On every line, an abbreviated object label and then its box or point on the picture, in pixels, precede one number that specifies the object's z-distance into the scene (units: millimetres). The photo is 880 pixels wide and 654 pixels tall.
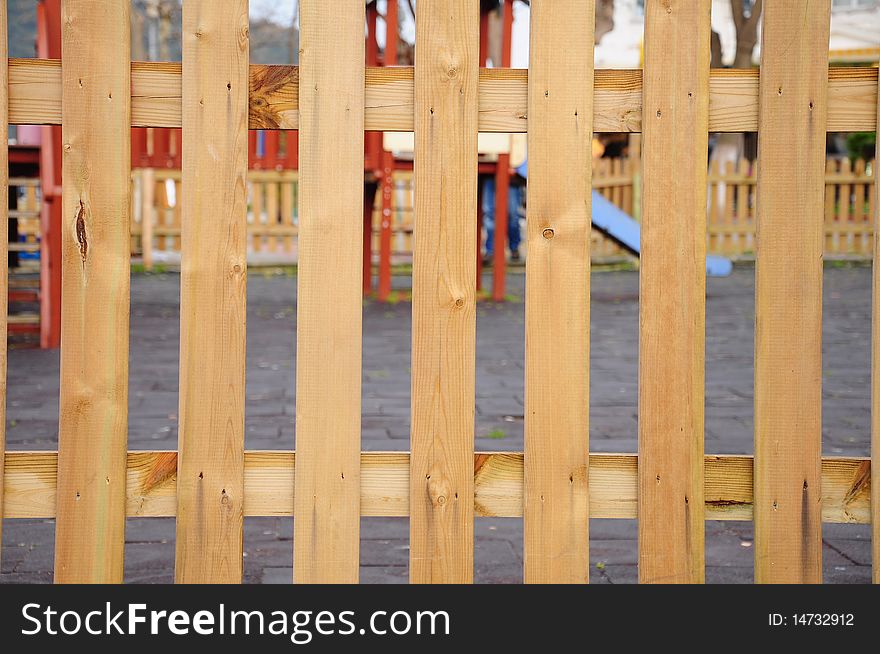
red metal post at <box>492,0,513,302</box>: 10586
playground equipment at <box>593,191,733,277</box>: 12945
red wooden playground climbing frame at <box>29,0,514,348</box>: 10547
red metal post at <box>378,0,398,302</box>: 10656
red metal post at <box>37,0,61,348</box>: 7012
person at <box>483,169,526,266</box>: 14602
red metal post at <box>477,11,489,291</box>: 10906
